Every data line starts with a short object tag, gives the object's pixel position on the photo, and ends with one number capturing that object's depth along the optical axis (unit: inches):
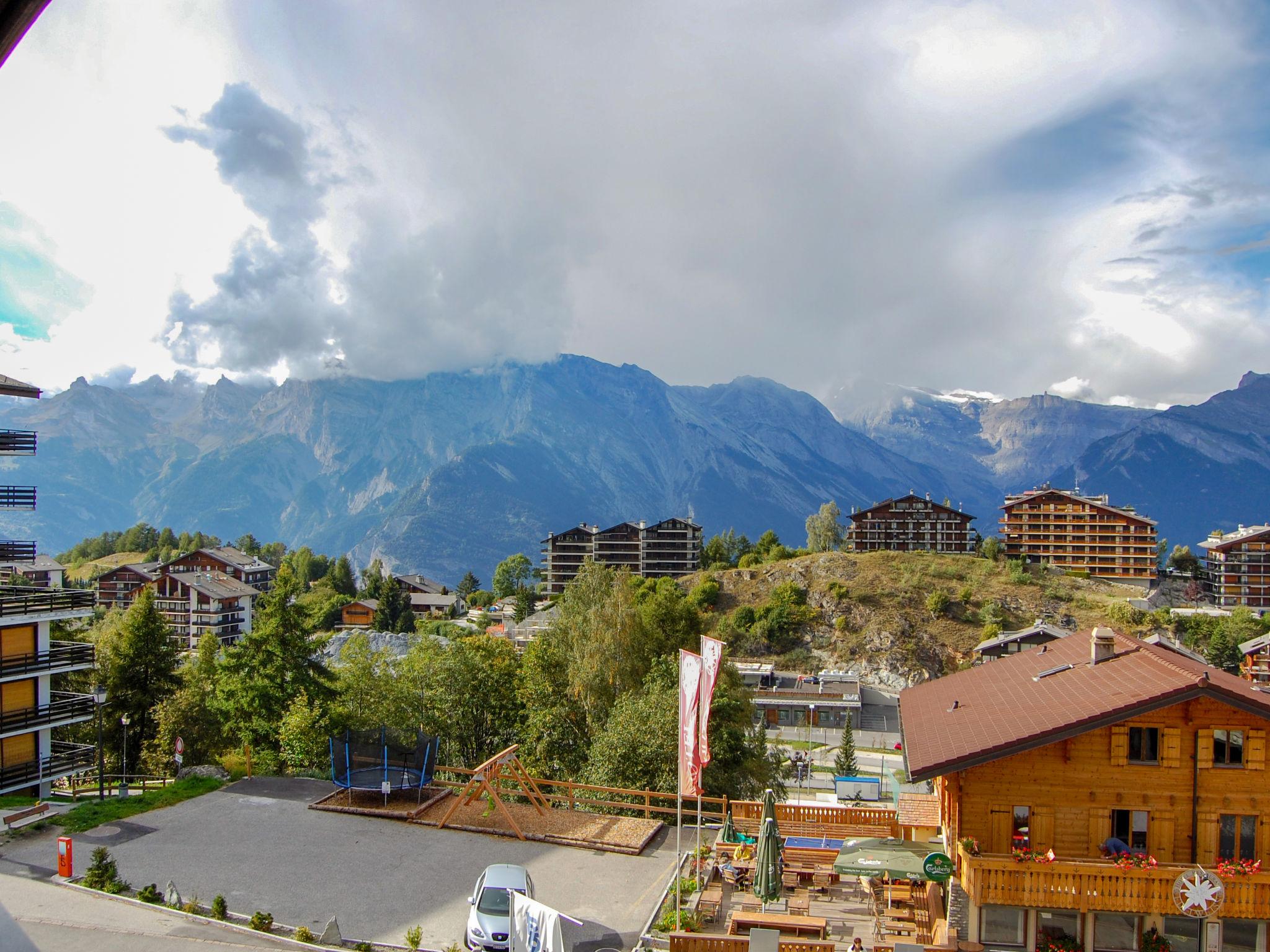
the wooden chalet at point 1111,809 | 667.4
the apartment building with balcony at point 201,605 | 4601.4
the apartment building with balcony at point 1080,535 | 5137.8
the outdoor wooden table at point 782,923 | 654.5
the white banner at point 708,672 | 700.0
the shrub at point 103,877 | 722.2
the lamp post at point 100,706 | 1002.7
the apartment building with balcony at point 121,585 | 5246.1
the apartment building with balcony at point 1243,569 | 4872.0
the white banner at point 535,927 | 497.0
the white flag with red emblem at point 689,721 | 714.8
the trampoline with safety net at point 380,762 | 1010.1
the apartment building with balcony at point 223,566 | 5413.4
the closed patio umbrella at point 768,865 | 684.1
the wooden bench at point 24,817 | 876.0
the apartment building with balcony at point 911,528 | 5600.4
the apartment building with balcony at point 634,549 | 5546.3
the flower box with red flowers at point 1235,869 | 665.0
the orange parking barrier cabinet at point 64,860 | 745.6
